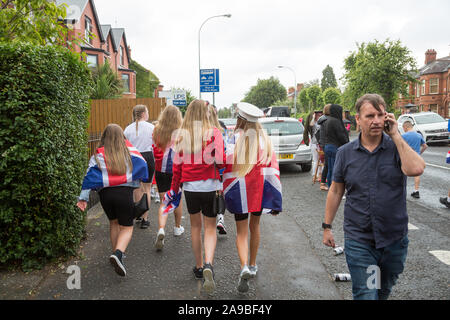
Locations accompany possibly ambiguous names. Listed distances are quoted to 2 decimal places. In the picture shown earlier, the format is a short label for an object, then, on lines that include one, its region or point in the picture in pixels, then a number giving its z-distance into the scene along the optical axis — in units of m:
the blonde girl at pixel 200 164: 3.64
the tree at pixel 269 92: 82.50
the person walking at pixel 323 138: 7.90
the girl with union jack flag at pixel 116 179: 3.91
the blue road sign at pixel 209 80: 18.05
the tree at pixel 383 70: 33.56
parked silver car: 10.70
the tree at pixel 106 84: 16.19
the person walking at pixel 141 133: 5.77
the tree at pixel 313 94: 67.56
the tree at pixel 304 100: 72.18
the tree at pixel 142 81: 44.34
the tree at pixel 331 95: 57.93
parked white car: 18.80
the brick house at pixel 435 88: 43.82
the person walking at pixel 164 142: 4.85
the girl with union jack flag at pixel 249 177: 3.53
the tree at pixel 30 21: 5.78
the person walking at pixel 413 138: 6.64
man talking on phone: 2.45
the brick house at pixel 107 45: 28.99
